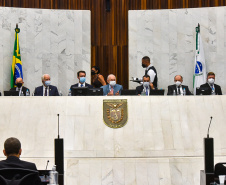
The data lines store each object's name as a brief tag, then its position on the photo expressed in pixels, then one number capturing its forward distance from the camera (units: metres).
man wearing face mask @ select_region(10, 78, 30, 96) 12.74
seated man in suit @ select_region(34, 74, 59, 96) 12.52
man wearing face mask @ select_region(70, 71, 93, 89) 12.69
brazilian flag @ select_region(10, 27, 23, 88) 14.70
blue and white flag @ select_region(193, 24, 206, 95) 14.80
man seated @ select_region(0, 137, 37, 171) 6.08
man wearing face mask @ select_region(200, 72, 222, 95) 12.44
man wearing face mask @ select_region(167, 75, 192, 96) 12.41
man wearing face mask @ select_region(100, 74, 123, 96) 12.38
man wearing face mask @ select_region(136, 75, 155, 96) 12.23
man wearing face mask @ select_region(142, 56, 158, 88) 13.56
